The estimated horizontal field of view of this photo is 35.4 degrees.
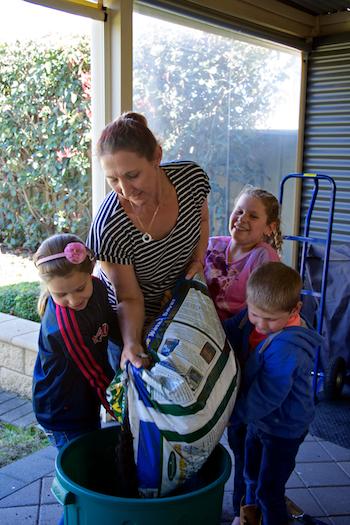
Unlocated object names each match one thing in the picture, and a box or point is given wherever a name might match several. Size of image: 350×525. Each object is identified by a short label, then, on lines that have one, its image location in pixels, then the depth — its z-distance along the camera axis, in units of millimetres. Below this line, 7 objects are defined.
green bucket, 1311
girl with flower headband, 1625
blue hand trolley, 3339
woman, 1586
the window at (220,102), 3100
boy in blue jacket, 1665
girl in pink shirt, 2021
